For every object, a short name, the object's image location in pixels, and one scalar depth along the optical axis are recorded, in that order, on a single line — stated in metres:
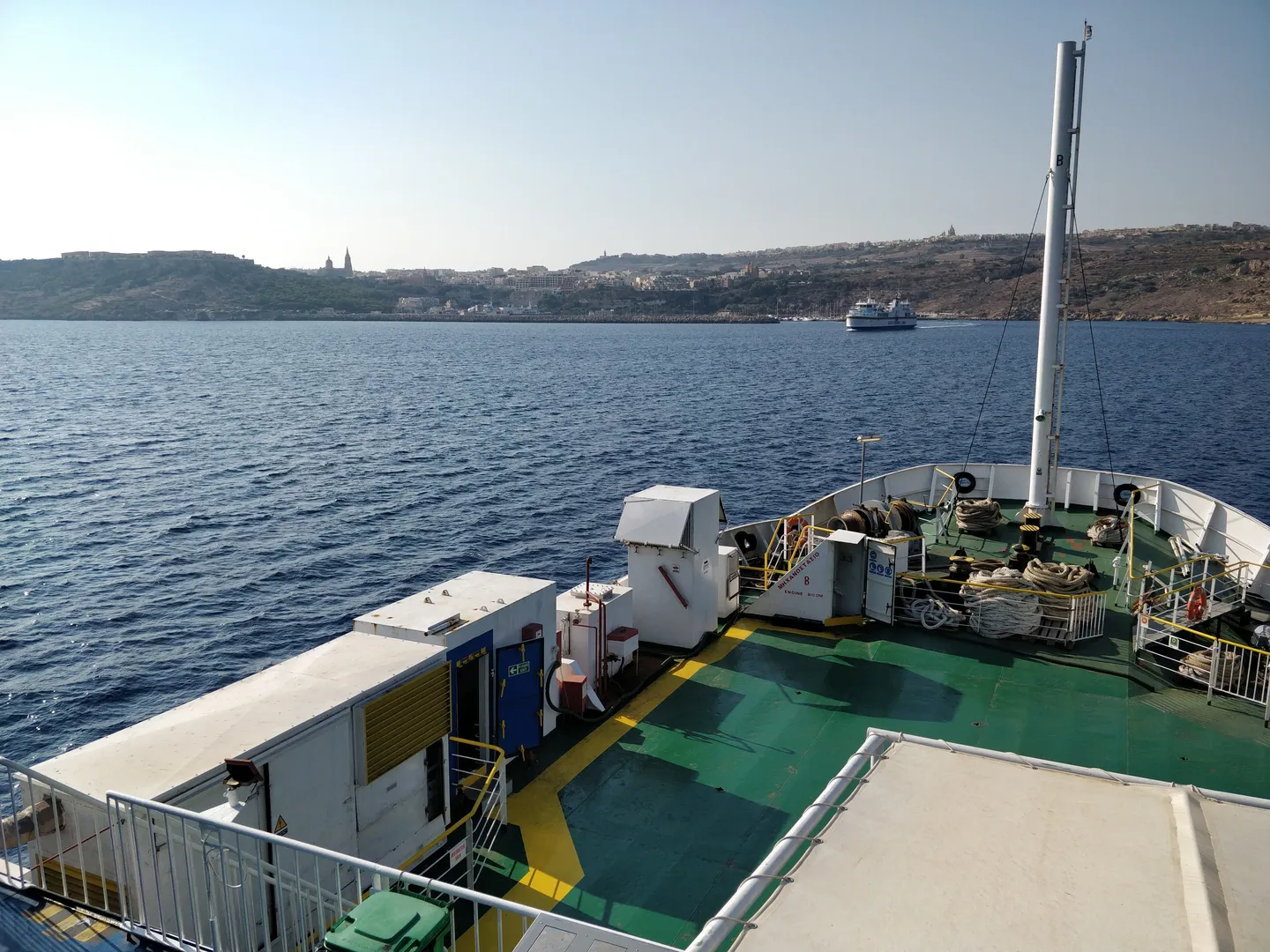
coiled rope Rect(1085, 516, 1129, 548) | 18.86
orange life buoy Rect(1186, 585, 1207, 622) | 13.77
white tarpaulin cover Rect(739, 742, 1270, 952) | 4.32
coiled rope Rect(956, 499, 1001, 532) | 19.61
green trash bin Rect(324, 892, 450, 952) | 4.47
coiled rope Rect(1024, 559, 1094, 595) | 14.66
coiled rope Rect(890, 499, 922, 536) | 18.20
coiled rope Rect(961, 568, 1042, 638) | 14.25
